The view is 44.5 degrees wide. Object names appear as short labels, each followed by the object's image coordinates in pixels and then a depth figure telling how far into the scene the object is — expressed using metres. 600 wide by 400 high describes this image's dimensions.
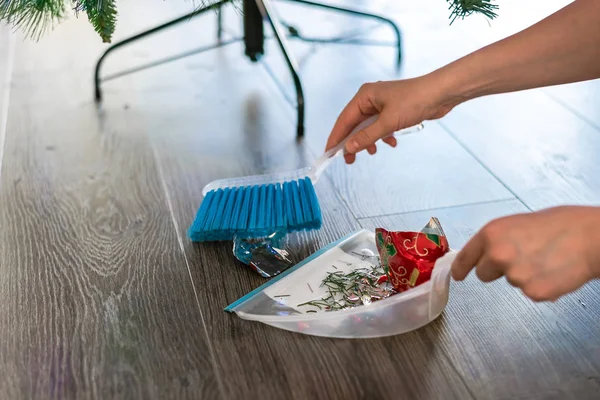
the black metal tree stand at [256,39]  1.29
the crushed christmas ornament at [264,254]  0.90
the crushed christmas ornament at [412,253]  0.78
